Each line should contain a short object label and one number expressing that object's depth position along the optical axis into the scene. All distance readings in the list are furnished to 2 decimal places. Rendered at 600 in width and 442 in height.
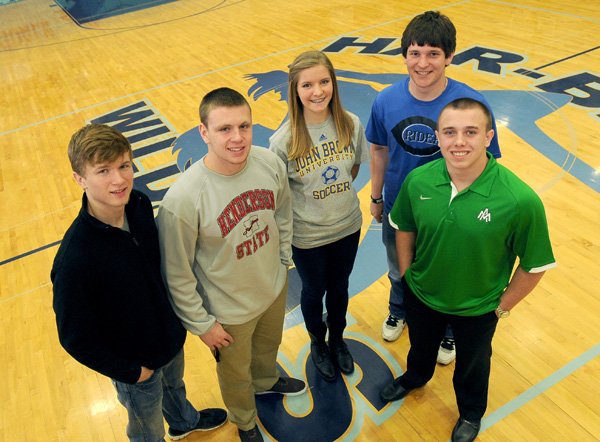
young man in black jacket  1.57
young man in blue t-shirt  2.07
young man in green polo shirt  1.70
